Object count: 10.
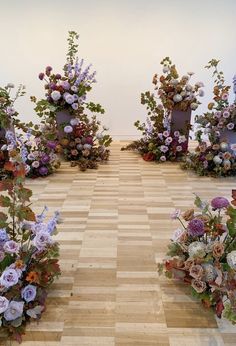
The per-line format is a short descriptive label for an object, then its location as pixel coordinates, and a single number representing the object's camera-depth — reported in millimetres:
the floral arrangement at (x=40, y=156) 3582
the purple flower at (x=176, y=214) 1917
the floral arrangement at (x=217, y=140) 3596
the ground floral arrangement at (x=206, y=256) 1636
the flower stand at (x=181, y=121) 4215
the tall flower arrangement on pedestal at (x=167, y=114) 4094
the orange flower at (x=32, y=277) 1576
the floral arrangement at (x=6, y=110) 3111
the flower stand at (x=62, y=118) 4094
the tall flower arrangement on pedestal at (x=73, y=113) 3973
